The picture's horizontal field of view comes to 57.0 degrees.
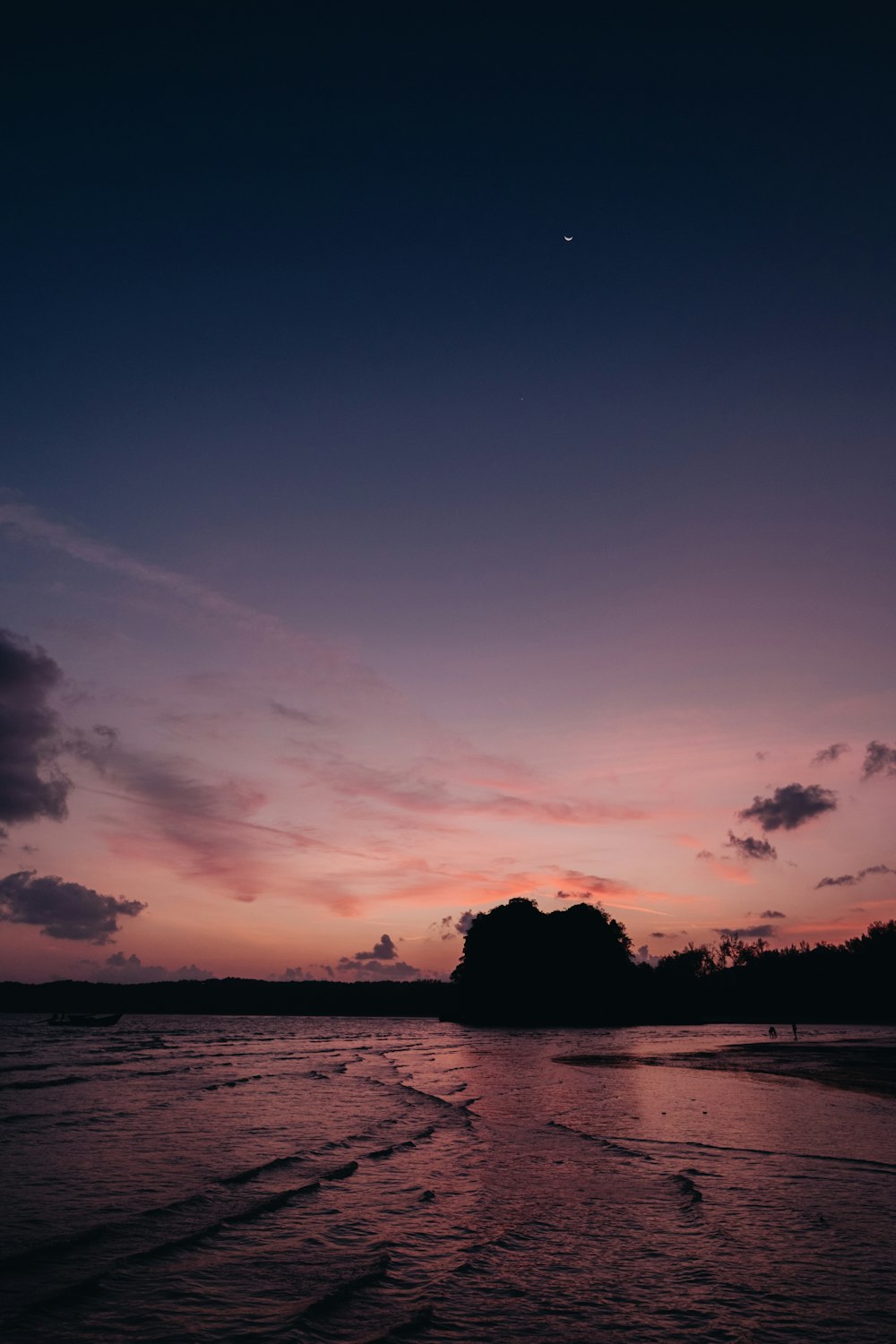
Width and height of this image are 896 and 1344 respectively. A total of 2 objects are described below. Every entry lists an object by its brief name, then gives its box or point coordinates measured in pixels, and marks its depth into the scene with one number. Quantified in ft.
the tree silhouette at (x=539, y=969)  495.82
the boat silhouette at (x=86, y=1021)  411.87
